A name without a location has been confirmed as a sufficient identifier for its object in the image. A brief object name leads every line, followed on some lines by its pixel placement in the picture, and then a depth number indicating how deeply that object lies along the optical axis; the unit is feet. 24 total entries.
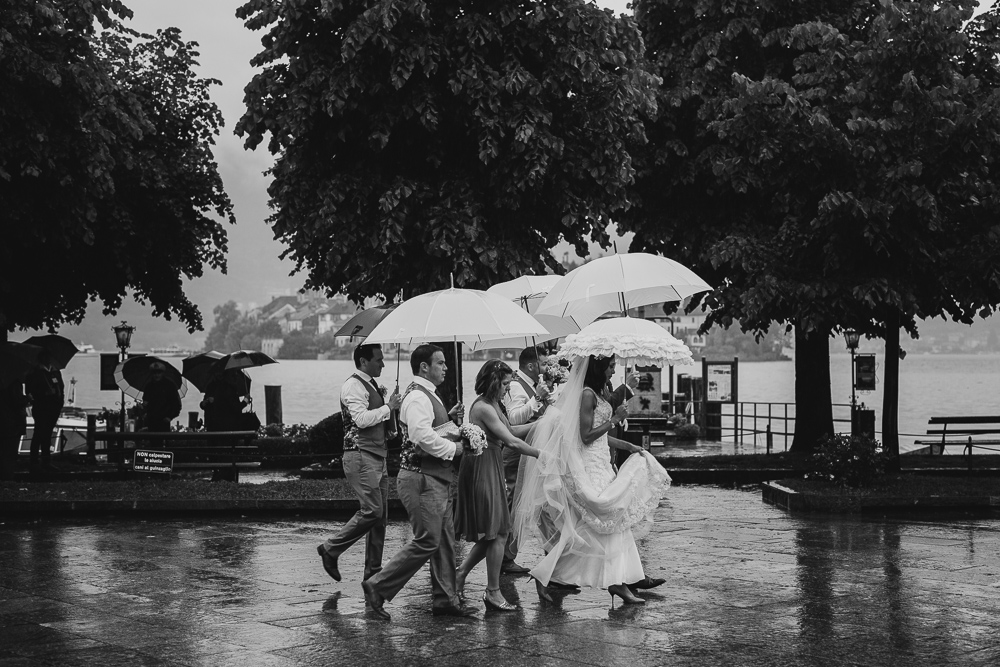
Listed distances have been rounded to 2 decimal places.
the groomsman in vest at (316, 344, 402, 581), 31.94
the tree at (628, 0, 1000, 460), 60.59
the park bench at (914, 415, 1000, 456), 71.95
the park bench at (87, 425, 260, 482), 62.80
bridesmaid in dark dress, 29.35
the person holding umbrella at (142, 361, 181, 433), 80.48
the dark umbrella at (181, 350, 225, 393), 100.17
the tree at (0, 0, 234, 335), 66.64
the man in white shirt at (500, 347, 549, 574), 34.65
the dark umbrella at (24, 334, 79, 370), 74.95
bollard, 122.93
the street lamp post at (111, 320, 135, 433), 116.26
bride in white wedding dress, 30.27
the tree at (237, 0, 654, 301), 61.72
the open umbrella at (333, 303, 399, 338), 52.24
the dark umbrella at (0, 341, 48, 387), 60.70
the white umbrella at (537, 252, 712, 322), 41.01
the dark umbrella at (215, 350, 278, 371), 93.81
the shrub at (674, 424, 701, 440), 105.09
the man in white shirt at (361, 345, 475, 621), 28.27
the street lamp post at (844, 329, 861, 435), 108.17
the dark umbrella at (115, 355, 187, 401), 95.61
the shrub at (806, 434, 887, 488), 54.39
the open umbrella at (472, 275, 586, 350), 42.39
